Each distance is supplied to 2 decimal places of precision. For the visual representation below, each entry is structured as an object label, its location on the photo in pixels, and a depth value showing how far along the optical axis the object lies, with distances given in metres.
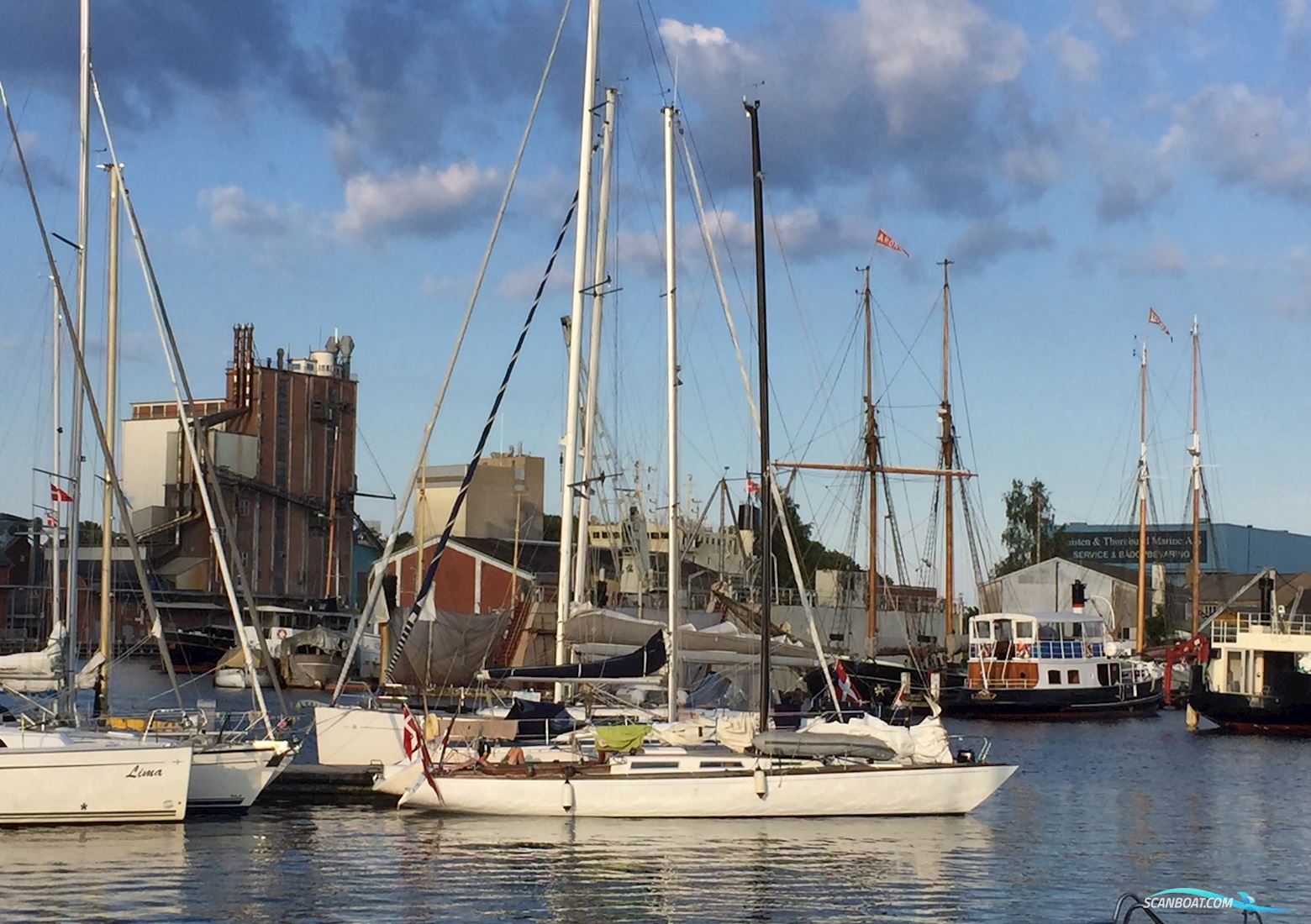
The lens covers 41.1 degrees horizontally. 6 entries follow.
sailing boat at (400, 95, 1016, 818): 32.28
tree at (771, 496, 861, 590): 136.38
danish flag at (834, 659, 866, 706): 41.66
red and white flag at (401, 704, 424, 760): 32.53
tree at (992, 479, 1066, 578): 175.88
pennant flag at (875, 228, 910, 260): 71.44
